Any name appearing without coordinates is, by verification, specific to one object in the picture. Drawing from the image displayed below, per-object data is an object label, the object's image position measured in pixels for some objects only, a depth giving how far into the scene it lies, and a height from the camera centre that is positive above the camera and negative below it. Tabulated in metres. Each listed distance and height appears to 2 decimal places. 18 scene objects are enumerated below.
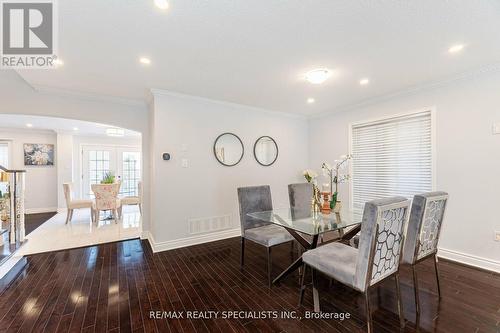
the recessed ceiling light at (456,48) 2.10 +1.18
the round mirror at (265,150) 4.26 +0.33
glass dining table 2.12 -0.61
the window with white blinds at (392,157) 3.15 +0.13
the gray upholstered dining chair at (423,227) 1.81 -0.57
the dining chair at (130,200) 5.23 -0.83
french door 6.78 +0.11
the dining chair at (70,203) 4.65 -0.76
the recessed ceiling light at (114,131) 5.57 +0.99
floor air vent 3.51 -0.99
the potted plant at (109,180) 4.80 -0.27
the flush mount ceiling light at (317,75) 2.52 +1.10
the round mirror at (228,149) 3.79 +0.33
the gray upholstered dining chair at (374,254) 1.44 -0.65
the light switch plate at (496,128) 2.49 +0.43
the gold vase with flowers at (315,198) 2.66 -0.41
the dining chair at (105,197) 4.50 -0.62
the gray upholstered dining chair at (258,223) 2.43 -0.76
